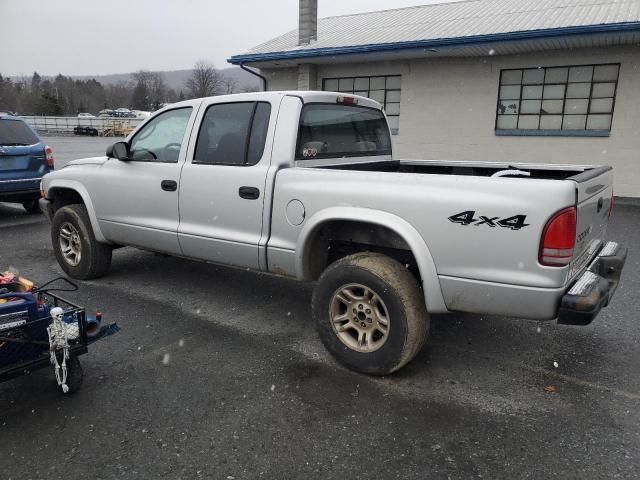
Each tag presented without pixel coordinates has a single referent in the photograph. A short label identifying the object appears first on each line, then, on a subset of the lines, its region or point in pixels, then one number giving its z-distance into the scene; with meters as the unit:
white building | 10.73
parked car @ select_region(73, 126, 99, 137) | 47.94
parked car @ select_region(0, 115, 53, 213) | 8.16
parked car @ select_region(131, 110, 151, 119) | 67.05
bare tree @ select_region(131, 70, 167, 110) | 94.56
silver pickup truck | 2.74
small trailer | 2.74
